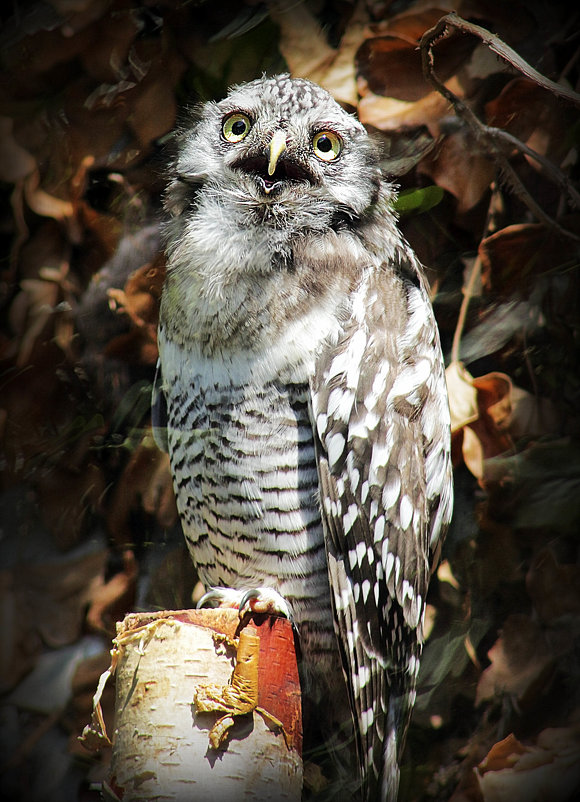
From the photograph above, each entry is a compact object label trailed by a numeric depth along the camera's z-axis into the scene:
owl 2.76
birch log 2.70
